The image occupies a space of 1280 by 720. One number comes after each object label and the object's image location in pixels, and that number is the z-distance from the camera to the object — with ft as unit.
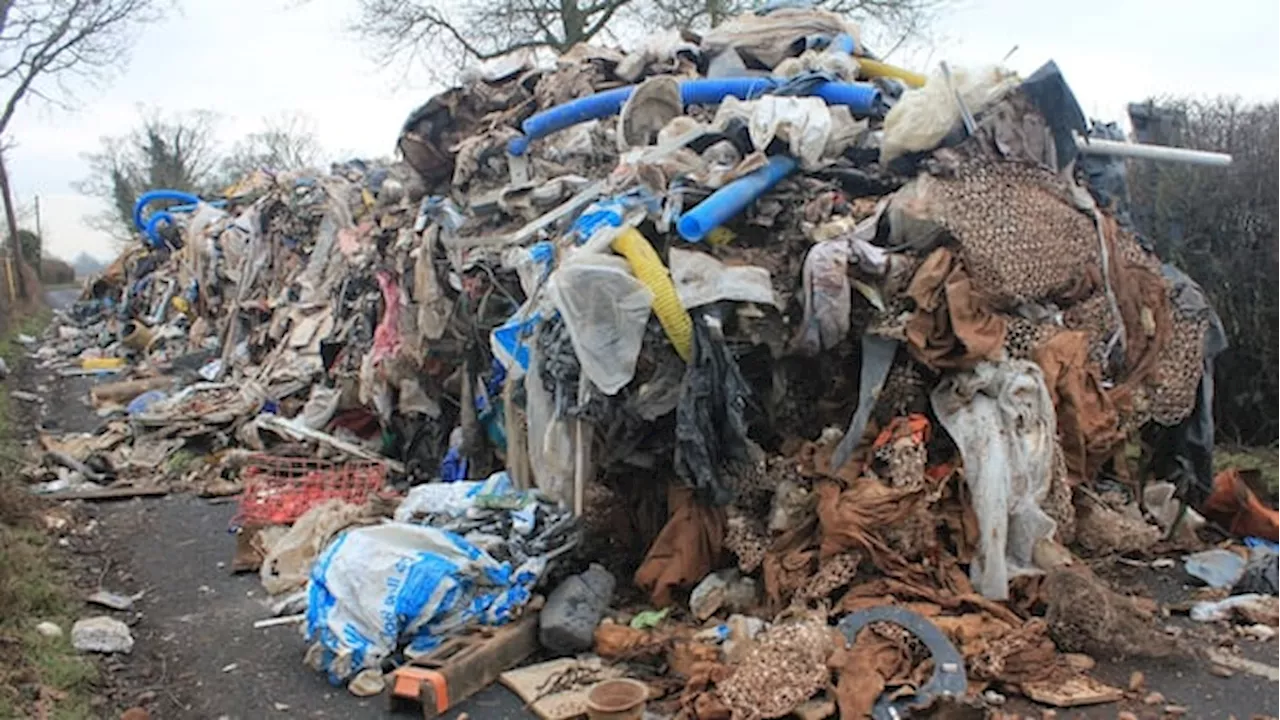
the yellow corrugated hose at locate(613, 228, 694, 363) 14.90
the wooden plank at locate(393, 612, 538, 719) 12.75
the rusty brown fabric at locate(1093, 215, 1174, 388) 17.69
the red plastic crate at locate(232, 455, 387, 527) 20.59
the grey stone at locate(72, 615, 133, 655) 14.78
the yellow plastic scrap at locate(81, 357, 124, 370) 46.52
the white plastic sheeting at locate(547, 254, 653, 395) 15.02
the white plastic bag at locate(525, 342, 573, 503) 16.44
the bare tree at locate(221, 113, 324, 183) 111.45
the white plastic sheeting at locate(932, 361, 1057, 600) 14.21
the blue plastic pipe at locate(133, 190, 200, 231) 56.76
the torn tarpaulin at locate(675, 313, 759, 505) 14.55
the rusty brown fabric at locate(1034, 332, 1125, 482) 15.96
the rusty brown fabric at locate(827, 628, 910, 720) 11.51
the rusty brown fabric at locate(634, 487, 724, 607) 15.21
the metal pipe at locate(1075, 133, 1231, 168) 20.62
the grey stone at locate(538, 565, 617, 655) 14.07
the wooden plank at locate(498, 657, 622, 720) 12.41
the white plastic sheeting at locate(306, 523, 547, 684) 13.66
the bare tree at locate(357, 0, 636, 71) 64.49
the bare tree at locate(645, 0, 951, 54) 62.75
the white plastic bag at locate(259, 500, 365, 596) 17.30
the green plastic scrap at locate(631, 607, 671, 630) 14.24
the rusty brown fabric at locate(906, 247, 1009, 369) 14.88
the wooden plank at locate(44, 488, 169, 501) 24.00
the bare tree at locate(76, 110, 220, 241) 103.50
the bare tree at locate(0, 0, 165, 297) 82.94
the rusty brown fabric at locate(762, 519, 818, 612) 14.32
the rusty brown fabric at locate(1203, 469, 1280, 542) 17.52
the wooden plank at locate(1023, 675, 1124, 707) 11.92
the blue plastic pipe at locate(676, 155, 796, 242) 15.74
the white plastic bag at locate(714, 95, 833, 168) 17.70
